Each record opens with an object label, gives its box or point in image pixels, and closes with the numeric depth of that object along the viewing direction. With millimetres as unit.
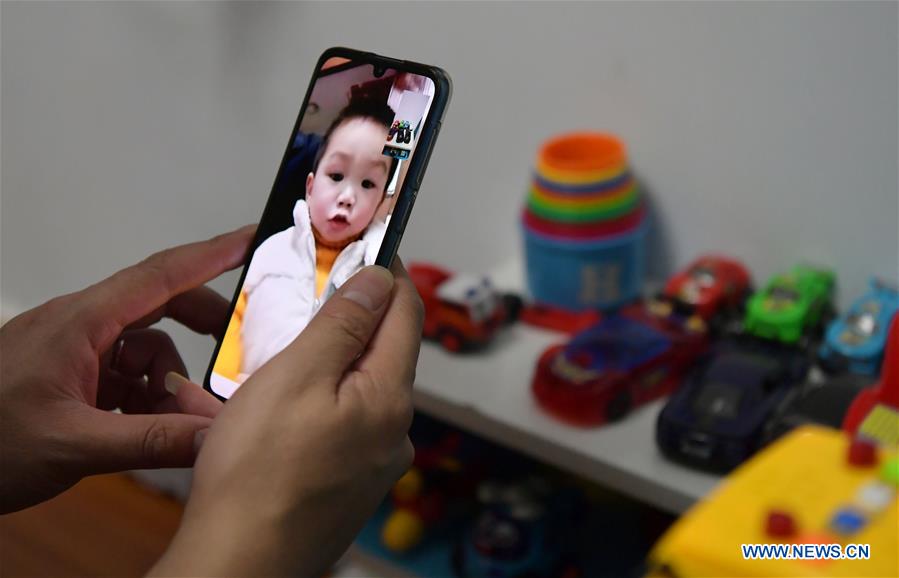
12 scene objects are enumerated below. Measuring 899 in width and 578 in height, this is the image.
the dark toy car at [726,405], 583
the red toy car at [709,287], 708
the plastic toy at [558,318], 754
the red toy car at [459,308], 728
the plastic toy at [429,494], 765
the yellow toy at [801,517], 344
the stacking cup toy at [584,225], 720
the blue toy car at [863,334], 622
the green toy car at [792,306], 667
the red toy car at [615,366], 654
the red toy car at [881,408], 441
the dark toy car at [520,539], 711
